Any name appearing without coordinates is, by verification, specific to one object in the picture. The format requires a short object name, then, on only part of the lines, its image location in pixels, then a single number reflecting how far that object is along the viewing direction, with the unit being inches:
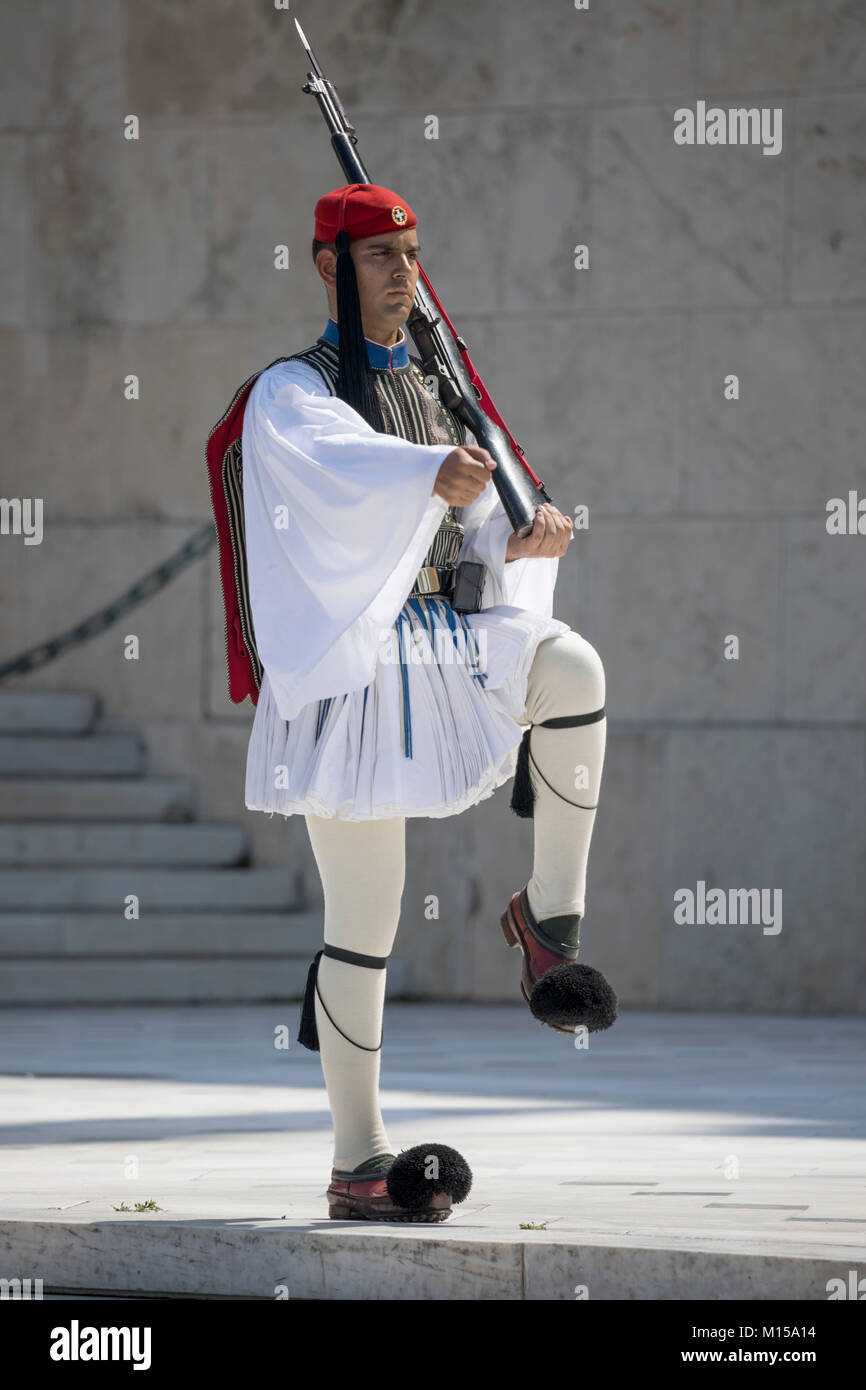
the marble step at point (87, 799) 760.8
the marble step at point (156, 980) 696.0
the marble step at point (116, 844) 744.1
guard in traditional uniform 310.4
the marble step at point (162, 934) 710.9
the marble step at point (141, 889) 727.5
